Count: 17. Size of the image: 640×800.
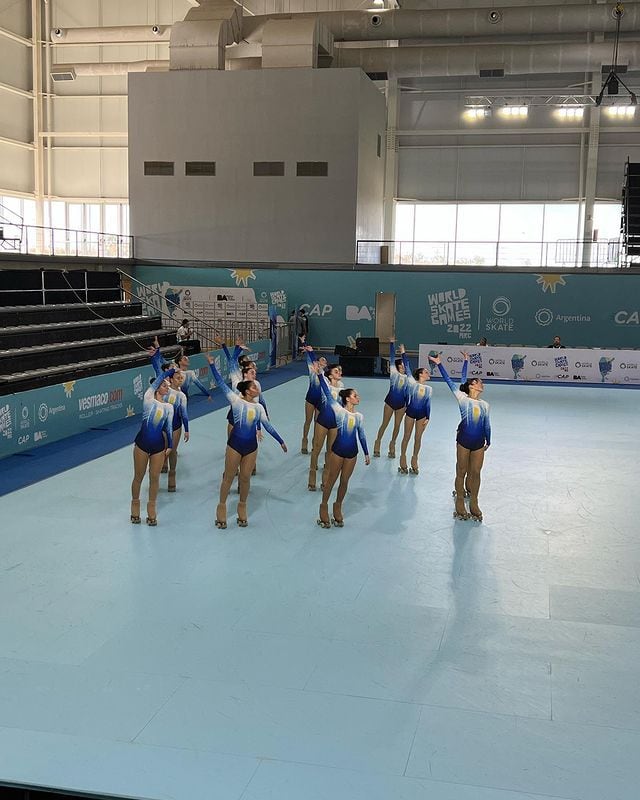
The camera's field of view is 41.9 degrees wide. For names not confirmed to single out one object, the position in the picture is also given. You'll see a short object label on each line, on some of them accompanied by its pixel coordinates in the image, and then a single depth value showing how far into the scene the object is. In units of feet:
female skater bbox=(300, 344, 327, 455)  48.49
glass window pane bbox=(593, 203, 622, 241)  122.21
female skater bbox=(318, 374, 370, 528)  36.09
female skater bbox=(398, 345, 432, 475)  48.85
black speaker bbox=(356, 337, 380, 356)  96.94
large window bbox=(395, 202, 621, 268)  117.50
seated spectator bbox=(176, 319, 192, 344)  90.43
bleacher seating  62.03
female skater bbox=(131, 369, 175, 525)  35.99
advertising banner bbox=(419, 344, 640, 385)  90.74
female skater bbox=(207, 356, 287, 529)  36.01
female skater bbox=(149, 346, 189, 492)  42.55
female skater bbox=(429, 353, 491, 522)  37.86
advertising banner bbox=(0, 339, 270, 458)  49.39
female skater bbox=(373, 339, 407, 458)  50.65
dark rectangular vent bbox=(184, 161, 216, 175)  106.73
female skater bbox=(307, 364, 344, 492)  42.83
